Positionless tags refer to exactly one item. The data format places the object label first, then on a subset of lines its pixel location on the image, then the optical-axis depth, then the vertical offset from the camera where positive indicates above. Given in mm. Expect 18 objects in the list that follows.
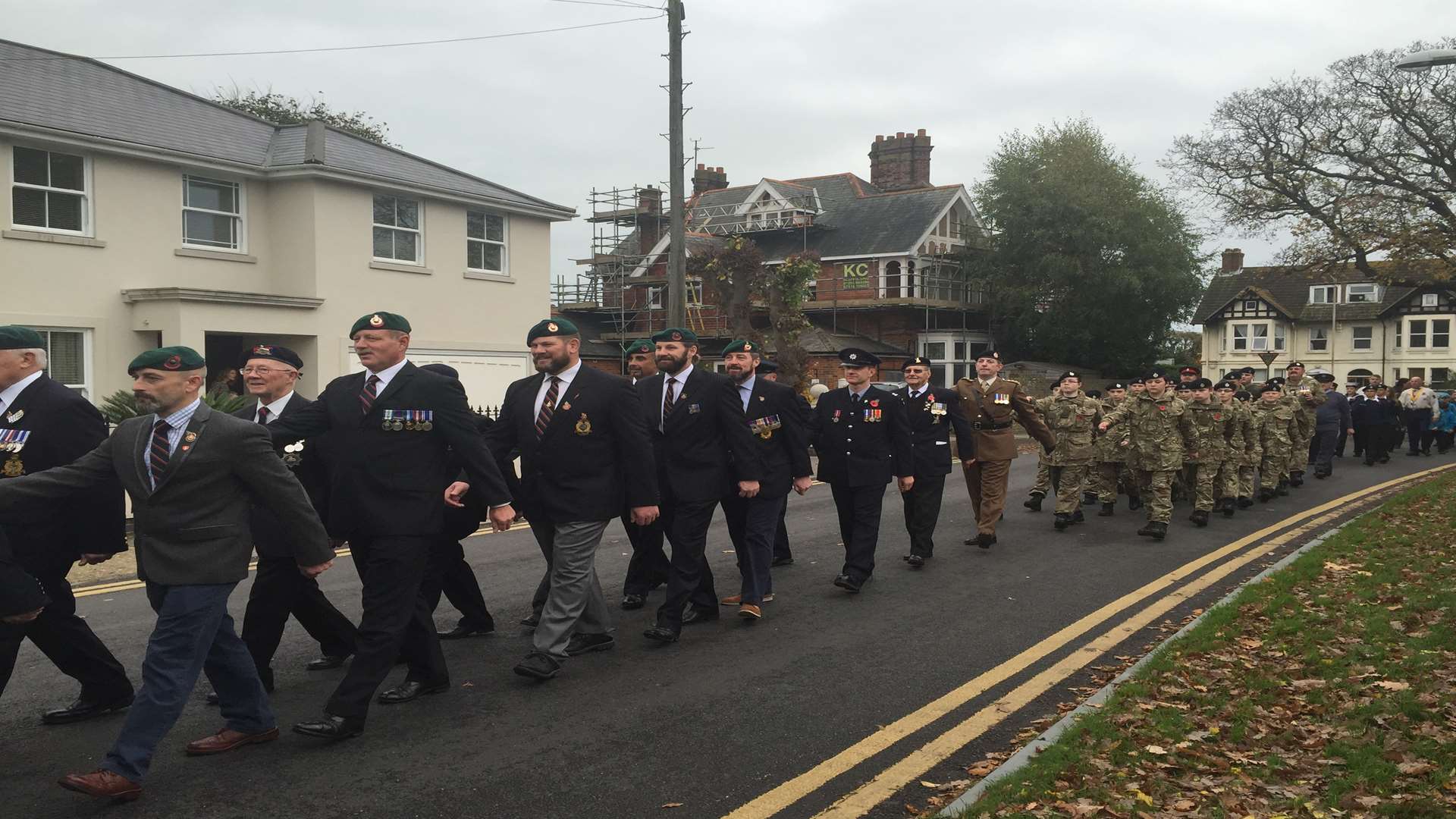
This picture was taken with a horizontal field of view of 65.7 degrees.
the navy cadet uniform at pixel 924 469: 10281 -1057
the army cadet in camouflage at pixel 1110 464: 13750 -1364
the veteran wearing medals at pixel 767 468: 8227 -873
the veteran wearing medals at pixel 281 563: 5980 -1134
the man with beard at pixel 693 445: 7570 -639
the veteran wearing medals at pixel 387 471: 5523 -619
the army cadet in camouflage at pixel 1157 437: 12242 -938
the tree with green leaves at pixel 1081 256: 51062 +4543
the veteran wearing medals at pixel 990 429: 11539 -795
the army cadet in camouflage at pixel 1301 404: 17984 -781
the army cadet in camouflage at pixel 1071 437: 12930 -984
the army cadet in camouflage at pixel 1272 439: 16016 -1193
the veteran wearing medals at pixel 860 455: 9102 -851
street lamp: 14484 +3868
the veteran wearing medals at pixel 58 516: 5508 -829
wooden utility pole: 20156 +3192
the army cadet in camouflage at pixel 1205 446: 13352 -1090
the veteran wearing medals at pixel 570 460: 6523 -648
